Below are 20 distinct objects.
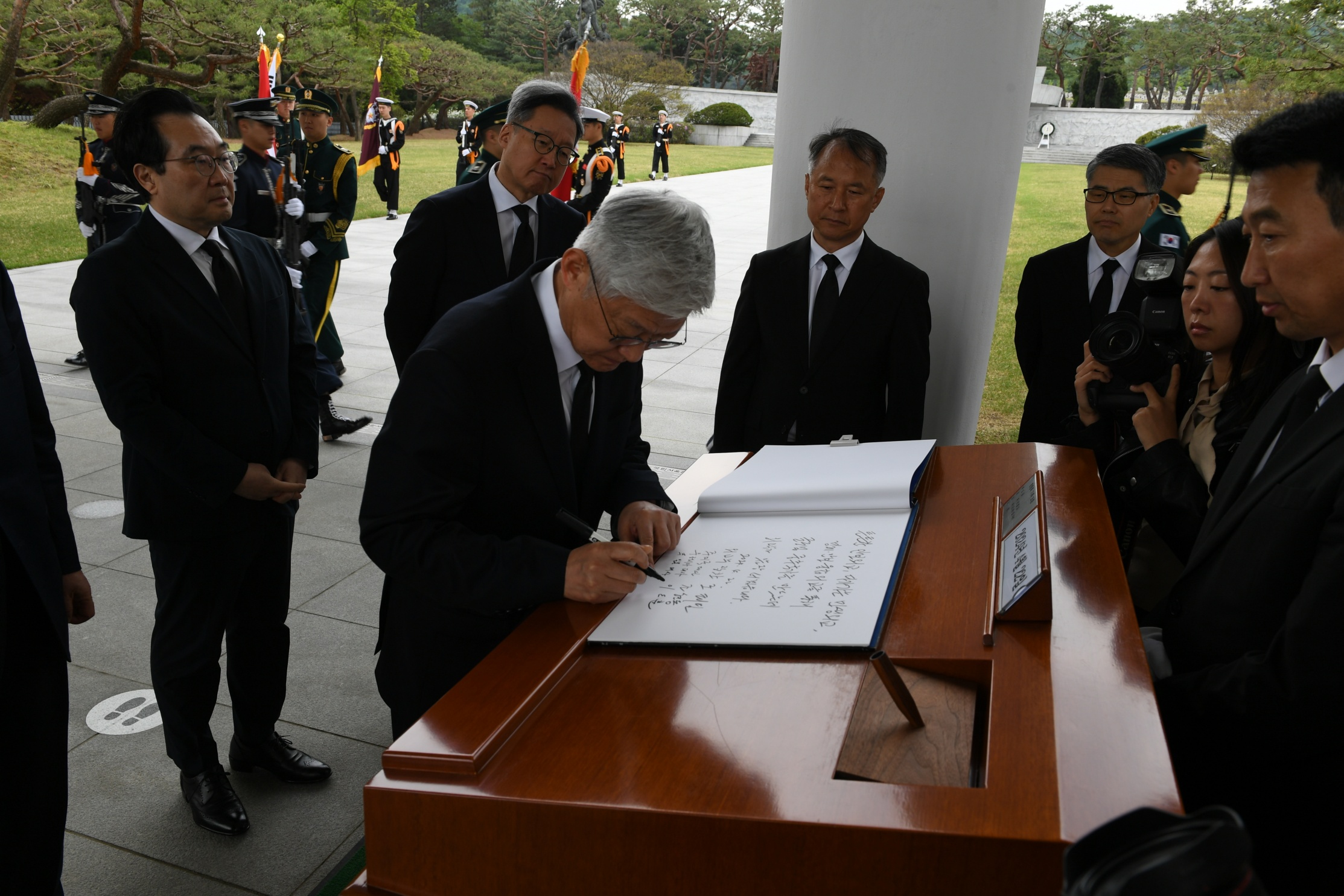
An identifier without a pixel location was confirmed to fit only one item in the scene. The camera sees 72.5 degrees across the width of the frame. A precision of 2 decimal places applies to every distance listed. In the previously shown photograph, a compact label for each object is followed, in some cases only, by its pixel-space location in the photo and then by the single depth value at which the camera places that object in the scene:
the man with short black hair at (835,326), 2.74
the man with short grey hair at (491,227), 2.96
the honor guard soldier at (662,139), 22.92
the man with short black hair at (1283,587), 1.09
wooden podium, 0.83
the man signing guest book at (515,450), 1.35
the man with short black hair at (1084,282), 2.96
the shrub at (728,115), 40.34
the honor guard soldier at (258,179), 5.21
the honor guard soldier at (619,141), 19.22
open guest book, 1.24
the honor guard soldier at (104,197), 5.98
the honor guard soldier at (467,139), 15.28
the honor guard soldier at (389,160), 14.24
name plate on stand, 1.20
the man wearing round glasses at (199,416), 1.98
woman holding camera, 1.71
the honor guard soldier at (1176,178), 3.95
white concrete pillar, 2.93
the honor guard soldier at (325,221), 5.94
